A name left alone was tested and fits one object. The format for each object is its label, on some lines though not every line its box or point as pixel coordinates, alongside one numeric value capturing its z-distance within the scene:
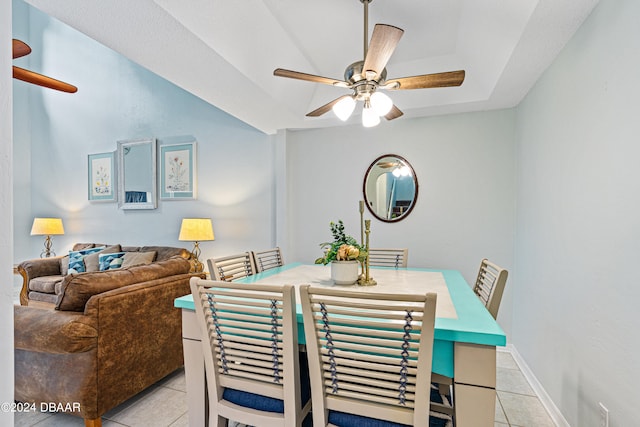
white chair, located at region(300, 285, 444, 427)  1.03
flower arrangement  1.85
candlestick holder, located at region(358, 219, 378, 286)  1.86
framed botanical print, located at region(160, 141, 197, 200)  4.31
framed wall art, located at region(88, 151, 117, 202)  4.84
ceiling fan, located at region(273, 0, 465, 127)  1.64
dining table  1.08
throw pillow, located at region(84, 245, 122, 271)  4.12
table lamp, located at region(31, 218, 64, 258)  4.74
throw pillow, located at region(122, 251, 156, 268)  3.91
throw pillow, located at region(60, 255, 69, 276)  4.38
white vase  1.85
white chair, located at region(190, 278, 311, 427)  1.20
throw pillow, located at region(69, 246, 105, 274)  4.13
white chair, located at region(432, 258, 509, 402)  1.54
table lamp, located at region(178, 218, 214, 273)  3.80
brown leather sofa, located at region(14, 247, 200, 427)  1.70
